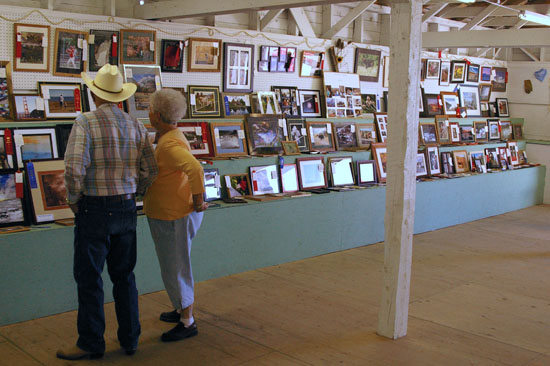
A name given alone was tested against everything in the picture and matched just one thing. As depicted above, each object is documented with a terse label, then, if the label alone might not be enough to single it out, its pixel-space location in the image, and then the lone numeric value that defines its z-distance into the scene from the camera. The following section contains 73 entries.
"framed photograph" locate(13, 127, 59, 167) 4.70
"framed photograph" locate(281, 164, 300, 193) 6.46
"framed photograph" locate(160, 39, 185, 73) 5.84
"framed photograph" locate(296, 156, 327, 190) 6.66
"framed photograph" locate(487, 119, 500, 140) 10.16
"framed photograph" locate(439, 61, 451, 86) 9.60
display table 4.23
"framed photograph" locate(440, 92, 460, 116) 9.59
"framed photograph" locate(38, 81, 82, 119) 5.04
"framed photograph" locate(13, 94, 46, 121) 4.87
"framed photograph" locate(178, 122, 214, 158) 5.90
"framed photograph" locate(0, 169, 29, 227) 4.43
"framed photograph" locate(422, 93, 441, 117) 9.26
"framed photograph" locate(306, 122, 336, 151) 7.10
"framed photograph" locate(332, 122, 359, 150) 7.46
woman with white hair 3.75
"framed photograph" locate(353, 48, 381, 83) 8.05
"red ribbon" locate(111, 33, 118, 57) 5.45
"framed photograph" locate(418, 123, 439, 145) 8.70
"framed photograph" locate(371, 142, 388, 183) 7.55
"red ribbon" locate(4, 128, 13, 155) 4.63
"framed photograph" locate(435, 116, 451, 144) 9.05
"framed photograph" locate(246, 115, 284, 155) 6.41
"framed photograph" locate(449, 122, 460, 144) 9.30
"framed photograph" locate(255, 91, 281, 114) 6.70
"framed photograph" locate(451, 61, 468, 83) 9.80
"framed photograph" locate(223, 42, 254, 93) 6.41
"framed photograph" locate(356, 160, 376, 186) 7.28
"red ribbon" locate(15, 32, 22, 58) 4.90
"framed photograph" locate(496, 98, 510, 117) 10.81
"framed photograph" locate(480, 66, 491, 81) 10.43
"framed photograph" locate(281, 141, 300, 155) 6.65
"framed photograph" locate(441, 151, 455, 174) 8.66
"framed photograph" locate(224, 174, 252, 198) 5.95
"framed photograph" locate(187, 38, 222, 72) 6.08
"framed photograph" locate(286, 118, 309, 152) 6.89
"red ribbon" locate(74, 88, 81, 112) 5.18
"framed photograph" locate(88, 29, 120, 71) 5.33
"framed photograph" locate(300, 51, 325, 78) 7.30
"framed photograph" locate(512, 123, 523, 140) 10.71
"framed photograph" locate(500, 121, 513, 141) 10.43
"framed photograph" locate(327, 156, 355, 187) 7.00
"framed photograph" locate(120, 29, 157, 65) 5.54
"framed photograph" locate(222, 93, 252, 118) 6.38
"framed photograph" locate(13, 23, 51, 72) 4.91
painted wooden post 3.98
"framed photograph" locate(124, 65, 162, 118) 5.51
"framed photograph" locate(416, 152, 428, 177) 8.17
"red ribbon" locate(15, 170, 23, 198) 4.50
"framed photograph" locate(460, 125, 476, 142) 9.53
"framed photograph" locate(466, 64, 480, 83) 10.09
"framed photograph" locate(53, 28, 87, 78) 5.12
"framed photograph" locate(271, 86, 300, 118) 6.96
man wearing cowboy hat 3.43
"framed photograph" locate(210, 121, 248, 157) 6.09
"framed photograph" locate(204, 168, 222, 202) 5.74
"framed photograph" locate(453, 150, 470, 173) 8.85
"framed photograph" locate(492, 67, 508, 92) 10.75
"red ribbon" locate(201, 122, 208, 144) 6.00
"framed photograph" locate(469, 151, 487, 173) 9.06
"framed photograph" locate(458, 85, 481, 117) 10.06
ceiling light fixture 6.82
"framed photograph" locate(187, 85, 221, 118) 6.06
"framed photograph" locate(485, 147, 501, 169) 9.44
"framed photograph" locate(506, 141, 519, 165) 9.89
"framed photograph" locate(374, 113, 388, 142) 8.08
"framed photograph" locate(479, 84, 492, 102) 10.41
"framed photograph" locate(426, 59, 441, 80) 9.32
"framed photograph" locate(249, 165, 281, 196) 6.18
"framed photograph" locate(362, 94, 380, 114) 8.20
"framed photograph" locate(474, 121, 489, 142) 9.85
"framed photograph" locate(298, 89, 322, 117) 7.27
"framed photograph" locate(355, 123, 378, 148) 7.75
